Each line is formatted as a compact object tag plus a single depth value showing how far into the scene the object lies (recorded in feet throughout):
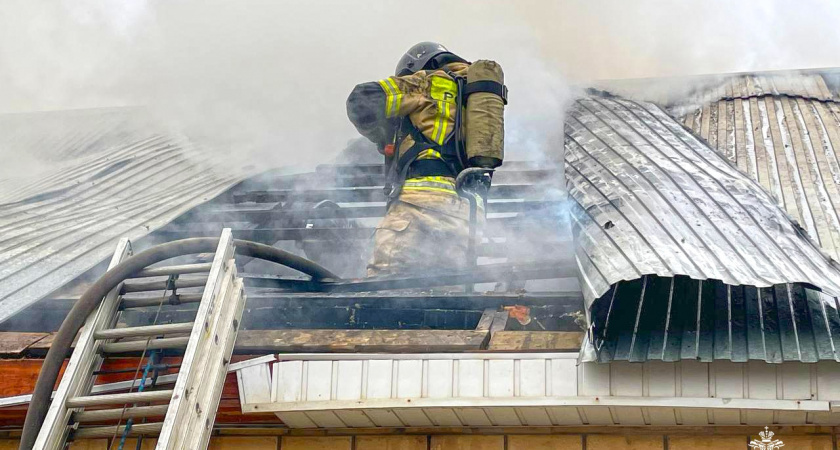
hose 11.05
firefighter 17.35
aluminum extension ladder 10.80
